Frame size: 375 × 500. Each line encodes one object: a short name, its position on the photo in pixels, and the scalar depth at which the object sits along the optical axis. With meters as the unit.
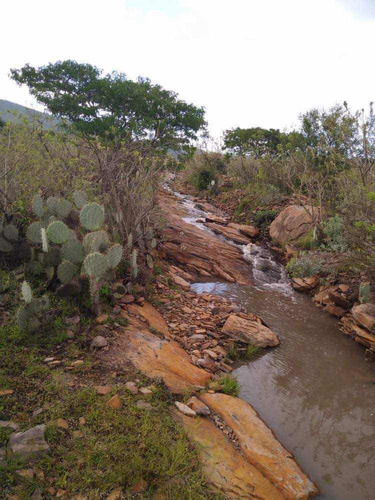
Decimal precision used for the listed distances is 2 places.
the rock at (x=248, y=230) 13.39
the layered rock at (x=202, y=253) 9.16
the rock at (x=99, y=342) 3.99
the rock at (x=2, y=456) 2.31
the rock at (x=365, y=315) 6.13
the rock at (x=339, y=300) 7.55
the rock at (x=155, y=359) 3.86
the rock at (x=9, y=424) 2.67
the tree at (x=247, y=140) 23.11
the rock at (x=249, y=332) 5.77
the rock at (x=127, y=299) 5.24
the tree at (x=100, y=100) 12.74
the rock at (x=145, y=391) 3.42
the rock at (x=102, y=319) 4.41
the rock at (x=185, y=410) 3.38
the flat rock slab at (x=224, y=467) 2.70
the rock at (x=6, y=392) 3.03
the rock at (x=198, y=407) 3.46
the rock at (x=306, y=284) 8.91
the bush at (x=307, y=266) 8.80
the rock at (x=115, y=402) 3.12
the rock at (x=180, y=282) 7.51
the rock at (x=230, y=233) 12.64
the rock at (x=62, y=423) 2.79
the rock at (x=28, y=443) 2.41
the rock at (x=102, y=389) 3.28
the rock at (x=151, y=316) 5.17
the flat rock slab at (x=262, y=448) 3.03
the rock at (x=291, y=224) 11.64
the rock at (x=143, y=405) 3.20
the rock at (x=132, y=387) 3.39
